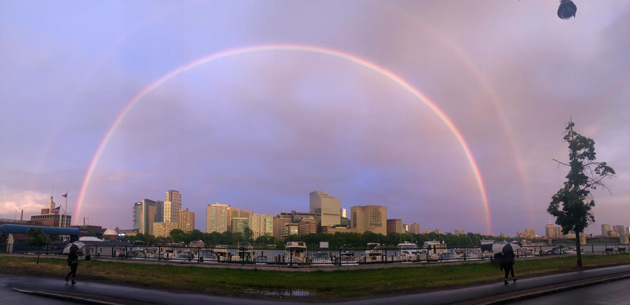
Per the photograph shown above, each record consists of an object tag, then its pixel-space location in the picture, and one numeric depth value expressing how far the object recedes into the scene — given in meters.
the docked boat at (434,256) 37.28
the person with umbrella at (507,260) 20.21
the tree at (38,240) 77.38
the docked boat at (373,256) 38.00
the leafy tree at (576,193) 33.00
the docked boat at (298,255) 38.04
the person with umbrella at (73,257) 22.41
